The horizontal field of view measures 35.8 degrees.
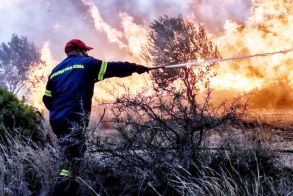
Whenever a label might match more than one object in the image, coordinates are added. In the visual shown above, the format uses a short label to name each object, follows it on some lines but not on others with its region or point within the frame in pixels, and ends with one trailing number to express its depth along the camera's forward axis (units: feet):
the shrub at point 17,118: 21.99
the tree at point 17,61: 125.70
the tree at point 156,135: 16.93
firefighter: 18.61
